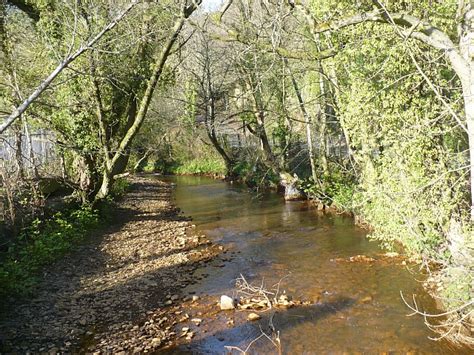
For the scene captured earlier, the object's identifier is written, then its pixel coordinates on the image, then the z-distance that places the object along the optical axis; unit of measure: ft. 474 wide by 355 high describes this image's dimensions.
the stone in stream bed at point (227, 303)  27.17
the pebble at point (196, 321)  25.53
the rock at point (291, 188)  65.51
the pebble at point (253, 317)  25.57
